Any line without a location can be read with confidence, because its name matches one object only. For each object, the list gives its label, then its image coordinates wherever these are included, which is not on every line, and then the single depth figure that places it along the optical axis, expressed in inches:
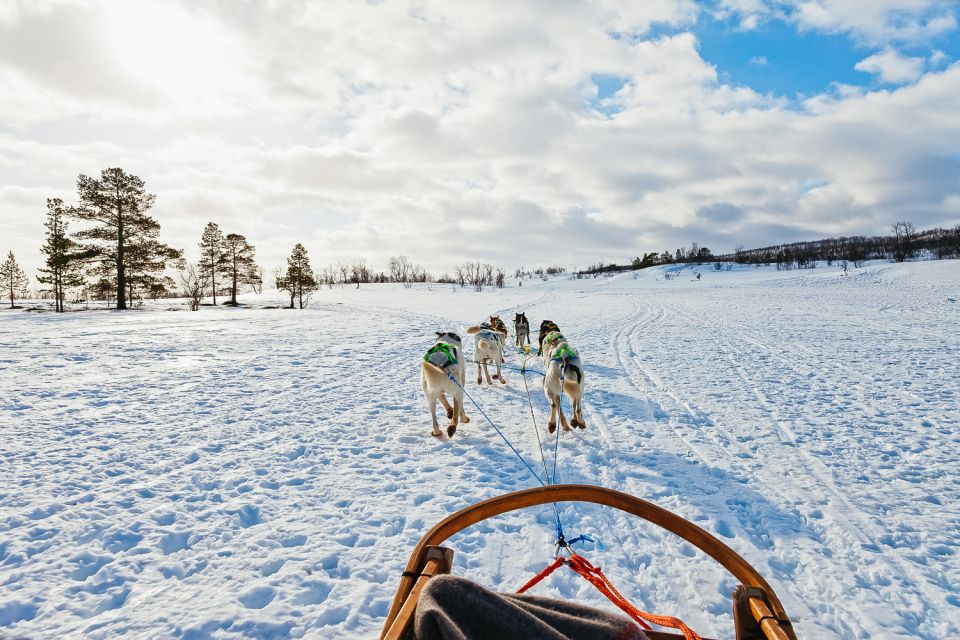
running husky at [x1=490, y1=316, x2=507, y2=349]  410.3
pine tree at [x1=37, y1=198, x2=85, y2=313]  1041.5
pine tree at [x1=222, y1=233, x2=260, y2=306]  1608.0
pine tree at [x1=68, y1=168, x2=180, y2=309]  1038.4
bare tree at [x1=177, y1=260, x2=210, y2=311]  1428.3
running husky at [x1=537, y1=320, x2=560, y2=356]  360.3
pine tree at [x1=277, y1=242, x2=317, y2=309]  1583.4
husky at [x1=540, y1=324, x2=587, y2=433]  205.8
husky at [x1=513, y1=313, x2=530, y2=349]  458.6
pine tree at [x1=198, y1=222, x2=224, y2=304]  1560.0
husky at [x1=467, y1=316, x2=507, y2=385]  324.8
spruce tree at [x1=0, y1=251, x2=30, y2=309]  1916.8
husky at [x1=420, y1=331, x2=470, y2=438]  210.2
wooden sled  59.2
